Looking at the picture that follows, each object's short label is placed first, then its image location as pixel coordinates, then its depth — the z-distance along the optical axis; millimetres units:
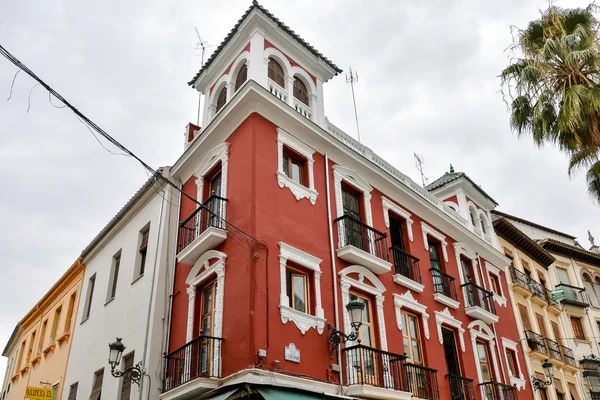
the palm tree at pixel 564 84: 11734
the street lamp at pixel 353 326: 10312
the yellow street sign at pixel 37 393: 13766
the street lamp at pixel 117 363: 10969
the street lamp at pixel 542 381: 17422
